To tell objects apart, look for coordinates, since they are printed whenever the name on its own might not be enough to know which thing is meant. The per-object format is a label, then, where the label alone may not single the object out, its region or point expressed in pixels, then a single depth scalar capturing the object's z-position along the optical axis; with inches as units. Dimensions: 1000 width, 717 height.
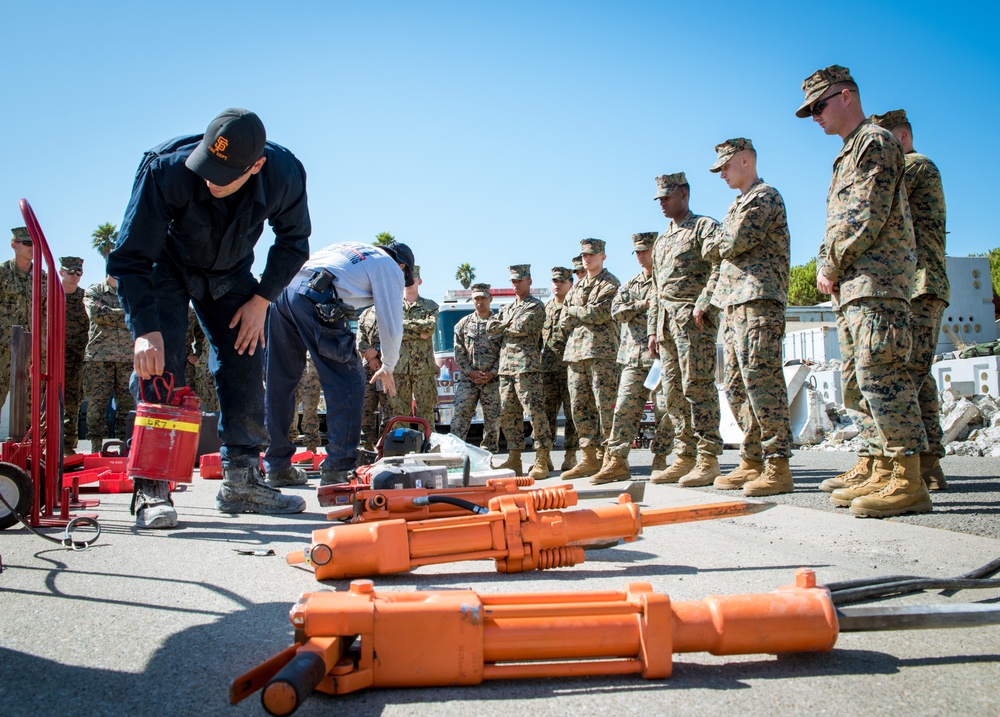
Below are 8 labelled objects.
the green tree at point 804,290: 2362.2
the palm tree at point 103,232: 2073.1
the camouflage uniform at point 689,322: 231.6
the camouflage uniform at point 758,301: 196.1
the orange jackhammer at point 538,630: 61.3
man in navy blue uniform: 139.3
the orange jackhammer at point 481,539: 95.7
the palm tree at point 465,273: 2389.3
